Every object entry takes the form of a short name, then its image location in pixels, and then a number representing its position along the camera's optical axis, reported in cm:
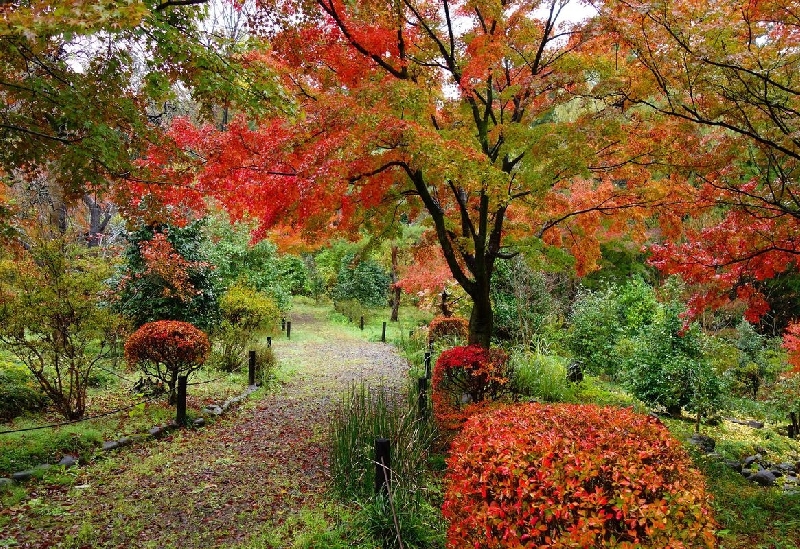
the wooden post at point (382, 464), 365
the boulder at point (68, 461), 475
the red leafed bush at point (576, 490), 207
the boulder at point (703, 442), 619
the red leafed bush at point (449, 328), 1114
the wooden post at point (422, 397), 565
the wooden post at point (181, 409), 618
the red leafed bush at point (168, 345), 635
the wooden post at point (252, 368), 846
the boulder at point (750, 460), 568
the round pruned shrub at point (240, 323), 948
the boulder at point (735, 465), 559
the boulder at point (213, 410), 679
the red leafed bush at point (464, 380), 559
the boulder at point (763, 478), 516
